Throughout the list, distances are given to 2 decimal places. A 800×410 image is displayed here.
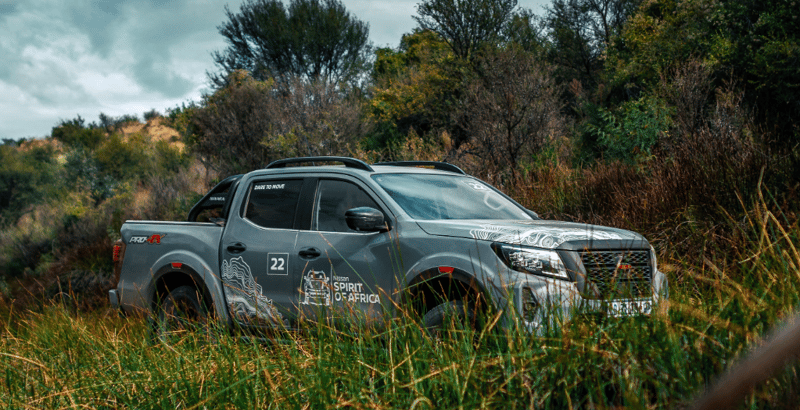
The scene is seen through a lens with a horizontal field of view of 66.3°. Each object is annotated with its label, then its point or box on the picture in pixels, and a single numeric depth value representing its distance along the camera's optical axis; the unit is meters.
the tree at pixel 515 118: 12.95
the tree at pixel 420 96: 24.52
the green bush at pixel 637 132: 10.97
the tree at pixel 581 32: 29.97
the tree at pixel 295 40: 33.81
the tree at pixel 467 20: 24.72
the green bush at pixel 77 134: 51.91
